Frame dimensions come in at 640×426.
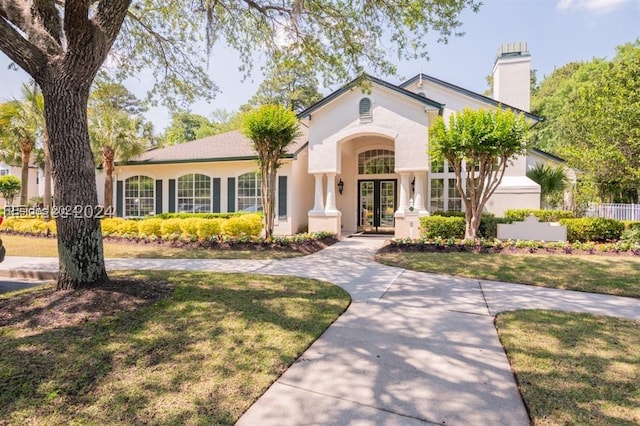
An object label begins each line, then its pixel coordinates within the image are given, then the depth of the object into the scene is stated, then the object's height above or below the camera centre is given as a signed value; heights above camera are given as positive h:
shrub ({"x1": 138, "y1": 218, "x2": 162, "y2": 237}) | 12.80 -0.67
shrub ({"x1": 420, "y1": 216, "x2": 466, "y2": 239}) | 11.50 -0.56
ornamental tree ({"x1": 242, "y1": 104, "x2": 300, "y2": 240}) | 10.89 +2.36
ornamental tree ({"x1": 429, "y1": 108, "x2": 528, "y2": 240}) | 10.03 +1.99
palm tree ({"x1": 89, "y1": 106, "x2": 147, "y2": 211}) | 16.92 +3.49
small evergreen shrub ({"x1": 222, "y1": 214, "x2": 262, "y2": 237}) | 11.73 -0.58
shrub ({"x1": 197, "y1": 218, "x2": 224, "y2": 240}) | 11.70 -0.64
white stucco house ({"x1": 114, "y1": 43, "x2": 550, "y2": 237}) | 13.61 +1.96
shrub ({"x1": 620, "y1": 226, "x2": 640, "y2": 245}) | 10.65 -0.81
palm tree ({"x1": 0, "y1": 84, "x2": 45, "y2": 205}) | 17.64 +4.63
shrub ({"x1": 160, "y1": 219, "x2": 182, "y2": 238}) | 12.38 -0.65
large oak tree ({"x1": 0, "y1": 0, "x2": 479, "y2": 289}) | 4.61 +3.77
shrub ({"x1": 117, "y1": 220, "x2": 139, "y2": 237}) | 13.24 -0.70
